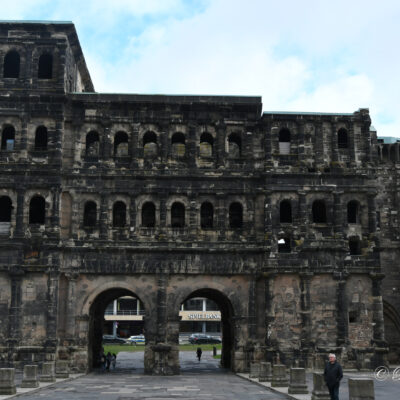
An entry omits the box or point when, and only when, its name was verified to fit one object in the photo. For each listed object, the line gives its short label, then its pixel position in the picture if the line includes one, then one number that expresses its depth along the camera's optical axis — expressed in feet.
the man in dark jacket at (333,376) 60.54
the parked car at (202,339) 251.19
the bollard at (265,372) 98.64
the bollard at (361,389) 61.11
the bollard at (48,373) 97.14
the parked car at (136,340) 254.82
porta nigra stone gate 115.24
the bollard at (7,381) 77.71
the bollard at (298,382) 79.66
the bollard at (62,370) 104.78
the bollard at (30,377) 87.15
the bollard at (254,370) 105.50
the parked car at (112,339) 251.80
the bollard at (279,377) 89.92
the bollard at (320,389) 69.31
